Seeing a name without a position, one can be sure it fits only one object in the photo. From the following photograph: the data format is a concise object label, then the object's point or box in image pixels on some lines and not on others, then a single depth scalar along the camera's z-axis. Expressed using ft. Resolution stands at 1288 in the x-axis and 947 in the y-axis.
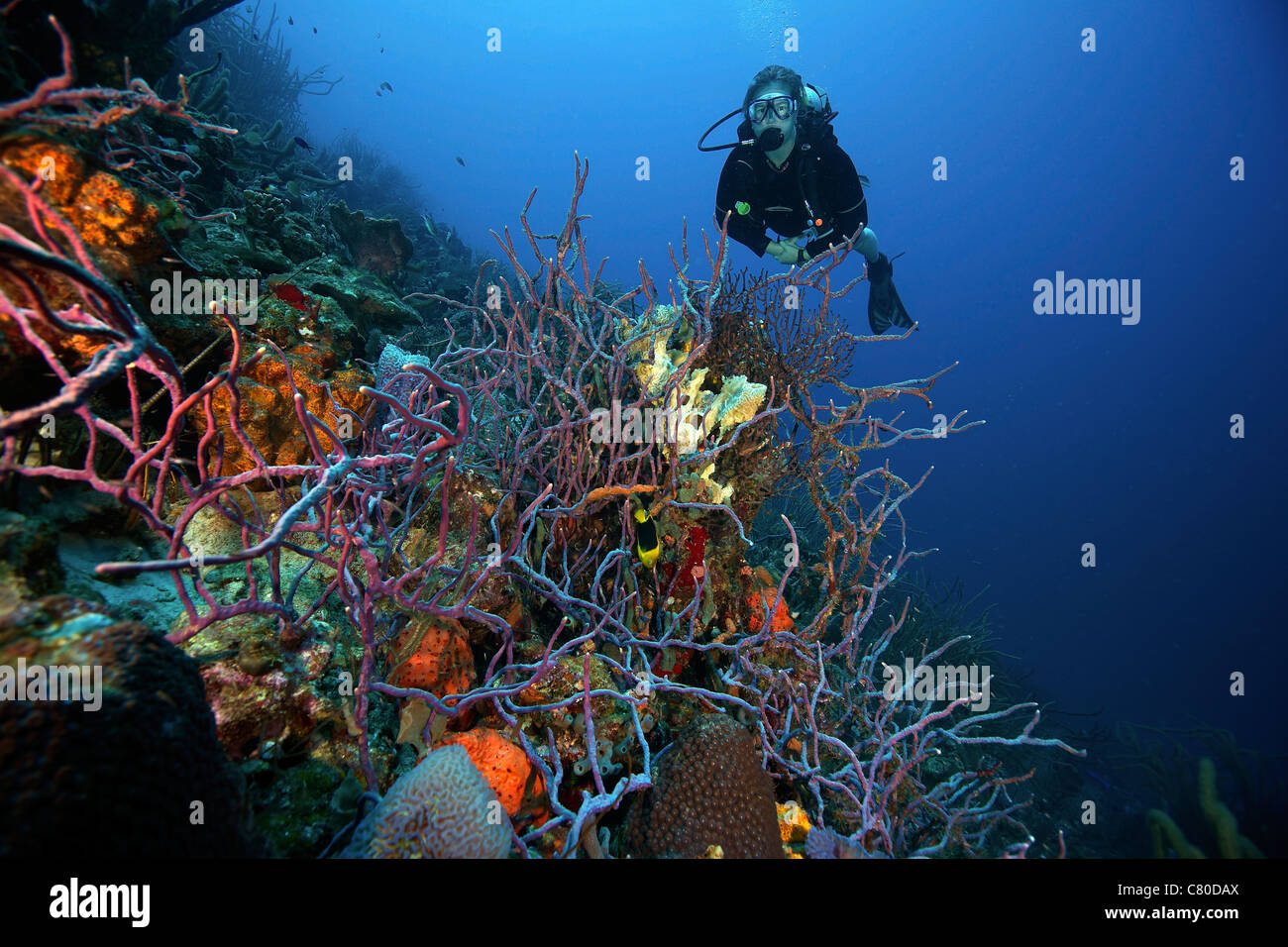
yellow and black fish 4.39
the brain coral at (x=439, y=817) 2.89
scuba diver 6.50
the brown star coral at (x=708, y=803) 3.54
